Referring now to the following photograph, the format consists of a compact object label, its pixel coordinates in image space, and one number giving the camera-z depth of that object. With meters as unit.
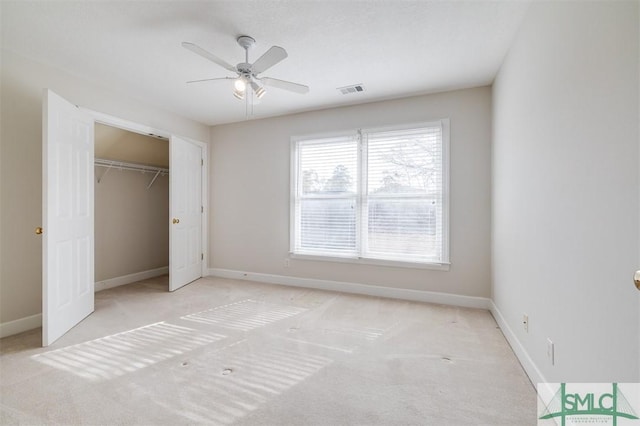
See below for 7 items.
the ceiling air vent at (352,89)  3.39
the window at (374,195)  3.57
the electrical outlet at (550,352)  1.64
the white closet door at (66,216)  2.44
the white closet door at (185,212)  4.08
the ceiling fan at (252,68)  2.14
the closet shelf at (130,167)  4.10
